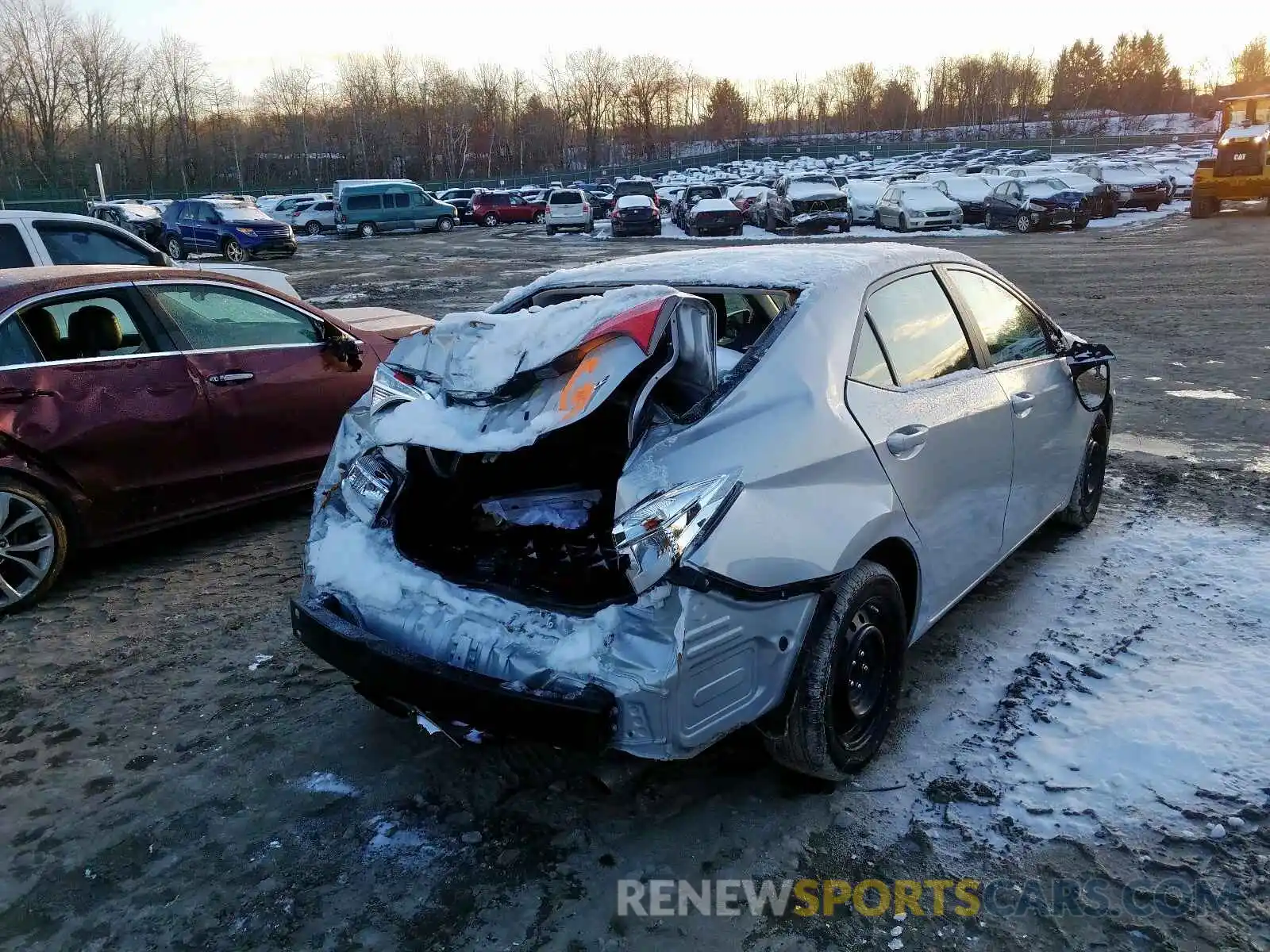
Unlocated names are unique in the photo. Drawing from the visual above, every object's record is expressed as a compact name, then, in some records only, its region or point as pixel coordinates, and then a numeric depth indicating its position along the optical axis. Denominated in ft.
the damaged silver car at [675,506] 7.76
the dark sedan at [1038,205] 85.30
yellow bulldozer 85.51
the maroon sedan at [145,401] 14.34
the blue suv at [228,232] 90.79
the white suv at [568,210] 112.27
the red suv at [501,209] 139.74
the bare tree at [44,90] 215.51
